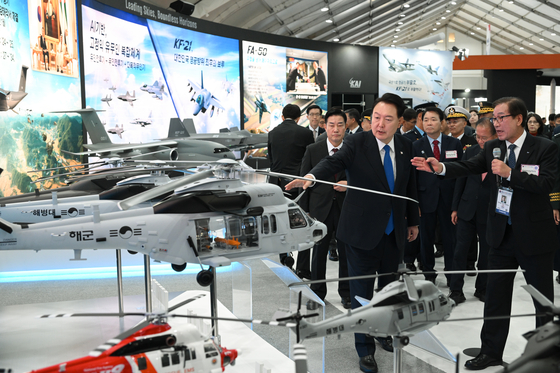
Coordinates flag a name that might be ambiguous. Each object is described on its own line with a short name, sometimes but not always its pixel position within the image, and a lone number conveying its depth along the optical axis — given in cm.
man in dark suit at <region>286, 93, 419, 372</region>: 294
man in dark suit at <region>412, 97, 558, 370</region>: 291
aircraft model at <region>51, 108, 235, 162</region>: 736
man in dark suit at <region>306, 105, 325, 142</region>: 751
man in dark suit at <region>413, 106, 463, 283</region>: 486
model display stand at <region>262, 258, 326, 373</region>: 276
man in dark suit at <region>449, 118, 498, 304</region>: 438
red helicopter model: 180
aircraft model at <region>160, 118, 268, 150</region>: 938
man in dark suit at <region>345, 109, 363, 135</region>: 605
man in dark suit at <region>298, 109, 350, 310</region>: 447
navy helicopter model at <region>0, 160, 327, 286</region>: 307
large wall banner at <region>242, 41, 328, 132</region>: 1357
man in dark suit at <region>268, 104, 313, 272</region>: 585
